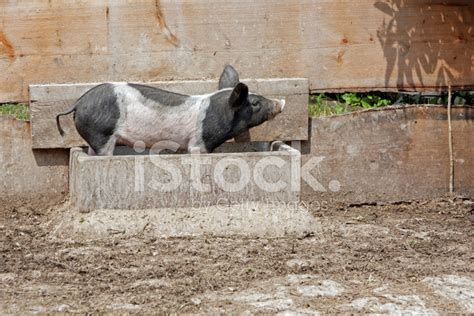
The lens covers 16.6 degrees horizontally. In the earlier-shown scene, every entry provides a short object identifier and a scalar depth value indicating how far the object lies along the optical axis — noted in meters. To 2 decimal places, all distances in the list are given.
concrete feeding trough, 10.82
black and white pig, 10.97
